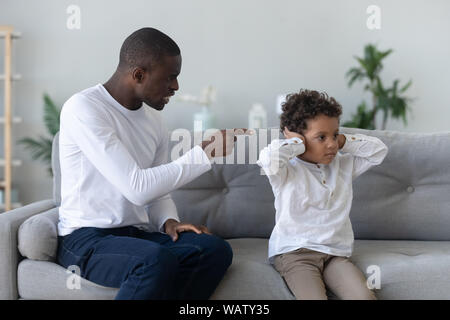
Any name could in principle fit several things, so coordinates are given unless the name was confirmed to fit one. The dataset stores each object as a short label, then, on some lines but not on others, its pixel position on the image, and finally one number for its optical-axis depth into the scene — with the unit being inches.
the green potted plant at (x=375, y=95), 297.7
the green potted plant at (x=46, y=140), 290.0
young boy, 162.2
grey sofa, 179.5
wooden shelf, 286.8
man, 154.8
